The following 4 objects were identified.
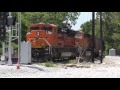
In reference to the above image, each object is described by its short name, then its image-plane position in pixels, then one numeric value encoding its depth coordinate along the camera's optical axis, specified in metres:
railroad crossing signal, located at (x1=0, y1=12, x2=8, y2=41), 20.22
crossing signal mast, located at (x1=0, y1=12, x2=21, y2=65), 19.81
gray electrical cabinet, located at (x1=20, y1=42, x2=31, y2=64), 23.64
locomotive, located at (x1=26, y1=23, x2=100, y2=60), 28.25
